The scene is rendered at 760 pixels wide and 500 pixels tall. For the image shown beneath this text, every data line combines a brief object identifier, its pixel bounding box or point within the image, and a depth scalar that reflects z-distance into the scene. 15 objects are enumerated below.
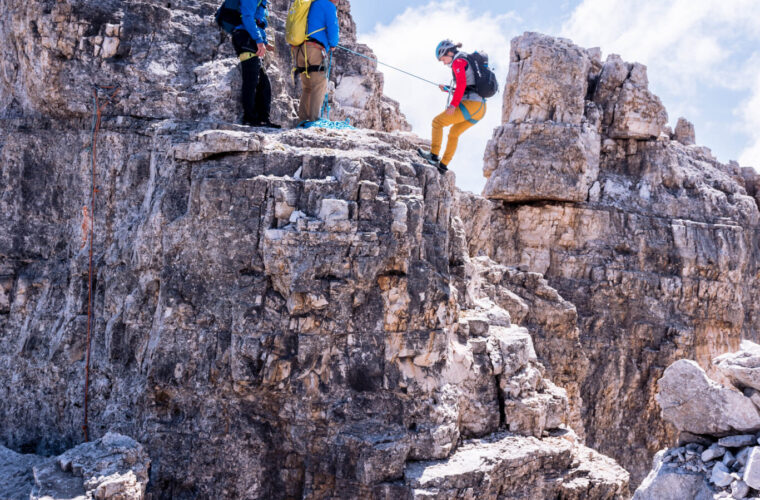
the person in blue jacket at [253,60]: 8.66
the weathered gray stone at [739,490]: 5.38
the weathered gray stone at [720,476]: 5.58
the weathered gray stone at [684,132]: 25.00
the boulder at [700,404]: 5.89
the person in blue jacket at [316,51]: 8.98
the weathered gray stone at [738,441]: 5.78
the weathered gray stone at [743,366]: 5.96
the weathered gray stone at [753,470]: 5.29
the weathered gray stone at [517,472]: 7.83
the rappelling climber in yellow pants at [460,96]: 9.28
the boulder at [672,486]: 5.77
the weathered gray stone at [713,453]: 5.93
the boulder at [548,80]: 21.23
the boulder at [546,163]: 21.28
